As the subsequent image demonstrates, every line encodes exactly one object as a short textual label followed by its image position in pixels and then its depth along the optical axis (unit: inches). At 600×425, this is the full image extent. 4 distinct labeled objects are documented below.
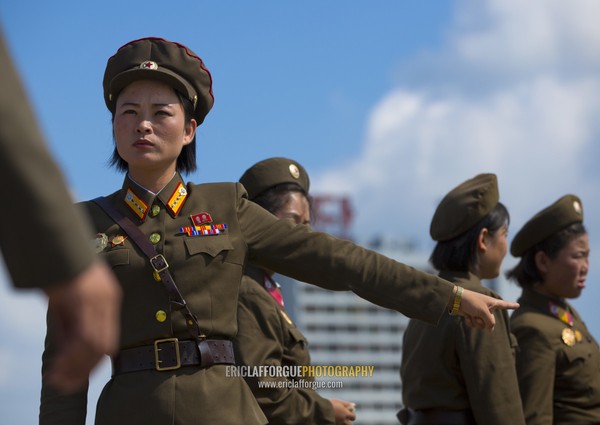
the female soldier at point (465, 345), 421.7
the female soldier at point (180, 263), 292.2
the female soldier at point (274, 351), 394.3
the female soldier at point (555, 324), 472.1
